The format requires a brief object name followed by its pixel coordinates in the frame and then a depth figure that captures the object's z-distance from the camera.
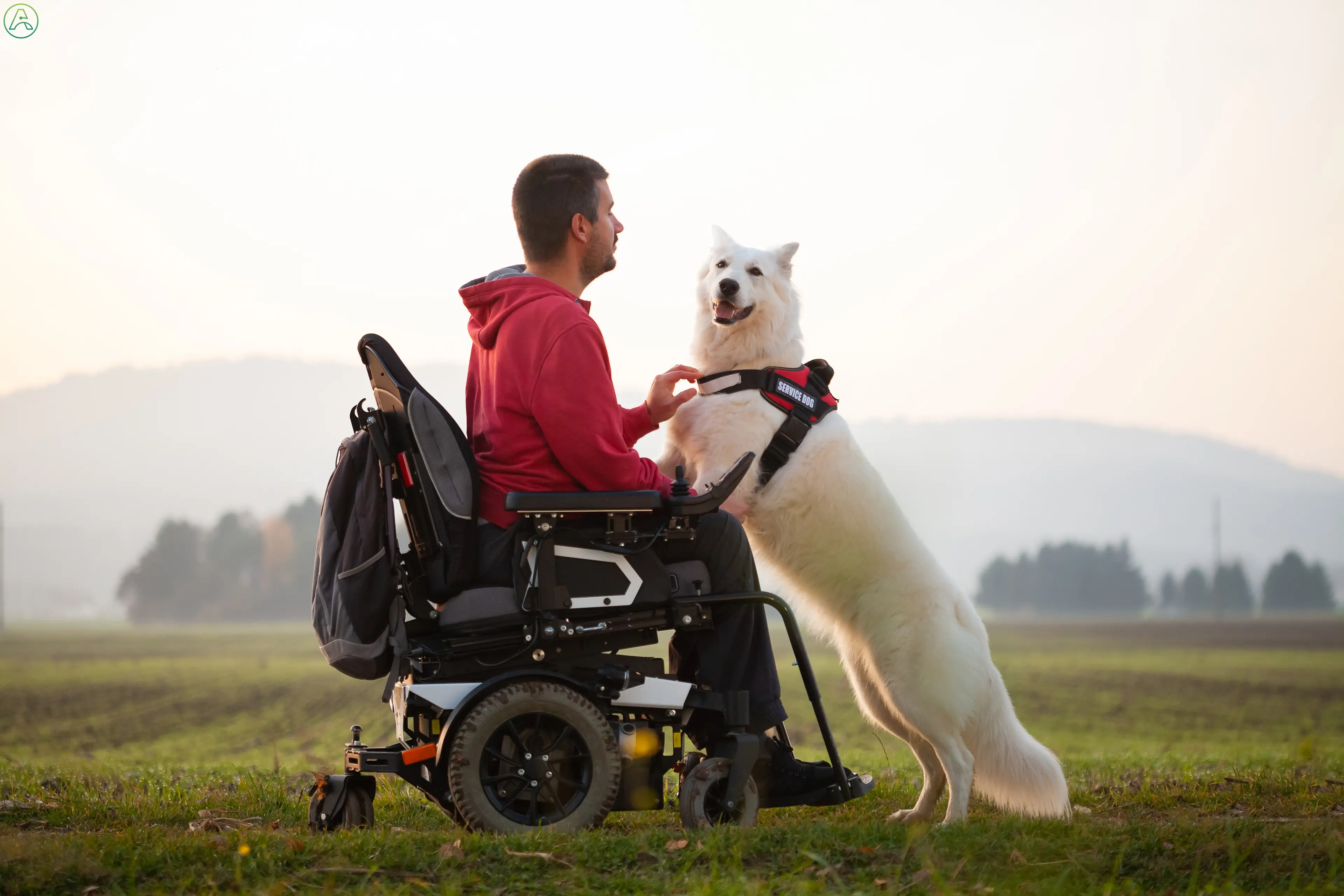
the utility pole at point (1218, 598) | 89.99
